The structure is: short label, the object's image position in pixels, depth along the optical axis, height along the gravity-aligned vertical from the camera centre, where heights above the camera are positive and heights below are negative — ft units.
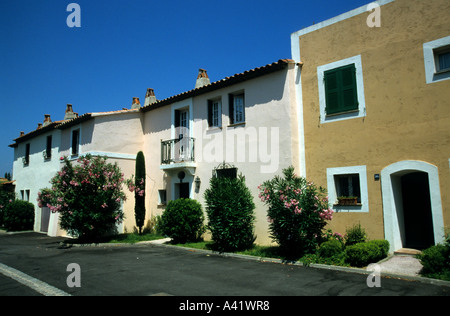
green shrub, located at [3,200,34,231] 68.13 -2.70
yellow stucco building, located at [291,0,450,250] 27.81 +7.64
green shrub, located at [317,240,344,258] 28.17 -4.52
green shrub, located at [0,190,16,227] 76.38 +1.10
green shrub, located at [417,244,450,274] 22.24 -4.50
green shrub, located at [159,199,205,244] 40.47 -2.49
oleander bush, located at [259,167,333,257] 29.35 -1.50
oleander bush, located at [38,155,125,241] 43.73 +0.90
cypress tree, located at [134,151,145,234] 49.83 +0.99
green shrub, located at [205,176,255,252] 34.47 -1.50
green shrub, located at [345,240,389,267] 25.81 -4.59
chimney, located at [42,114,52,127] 83.25 +22.16
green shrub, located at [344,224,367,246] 30.15 -3.64
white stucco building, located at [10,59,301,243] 36.78 +9.55
